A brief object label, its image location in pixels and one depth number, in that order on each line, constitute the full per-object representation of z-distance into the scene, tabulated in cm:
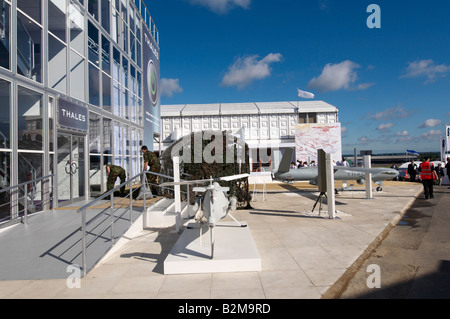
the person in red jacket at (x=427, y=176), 1061
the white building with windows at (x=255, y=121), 3011
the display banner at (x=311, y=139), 2825
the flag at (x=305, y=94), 3050
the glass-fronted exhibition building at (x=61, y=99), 613
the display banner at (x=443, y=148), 2217
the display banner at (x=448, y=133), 2108
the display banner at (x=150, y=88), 1738
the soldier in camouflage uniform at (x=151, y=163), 860
